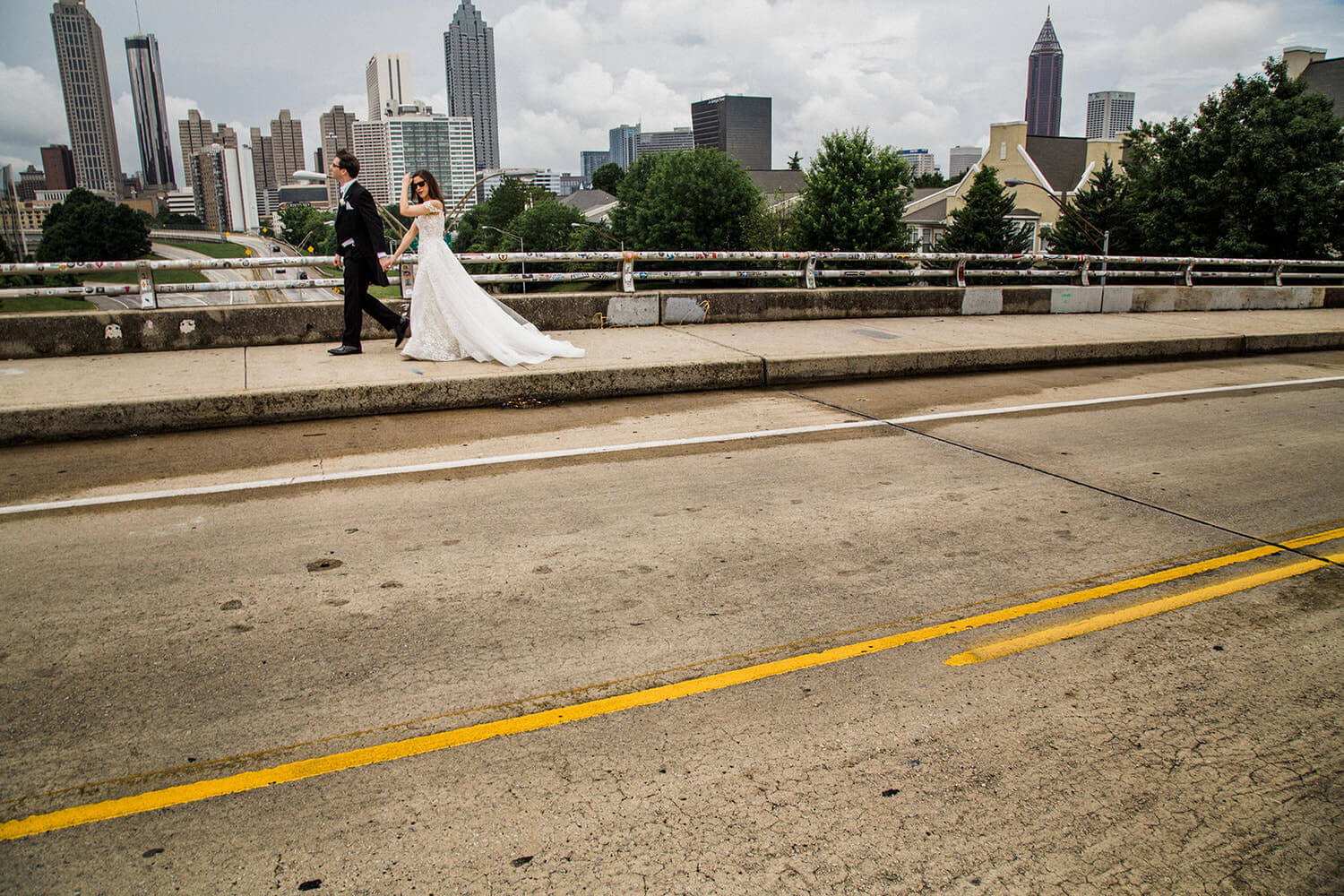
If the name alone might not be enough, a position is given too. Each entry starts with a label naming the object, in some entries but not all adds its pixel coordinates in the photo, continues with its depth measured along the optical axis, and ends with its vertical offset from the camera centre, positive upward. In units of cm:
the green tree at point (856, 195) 5459 +526
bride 905 -22
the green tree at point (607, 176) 15838 +2000
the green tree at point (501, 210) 13100 +1163
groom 912 +50
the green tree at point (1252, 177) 3294 +371
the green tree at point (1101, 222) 4934 +293
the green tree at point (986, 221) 5325 +332
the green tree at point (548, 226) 10306 +698
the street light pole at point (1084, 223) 4781 +276
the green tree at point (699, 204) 6706 +599
